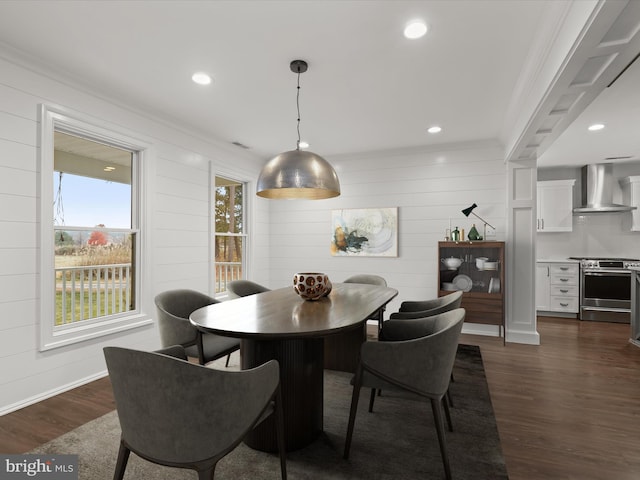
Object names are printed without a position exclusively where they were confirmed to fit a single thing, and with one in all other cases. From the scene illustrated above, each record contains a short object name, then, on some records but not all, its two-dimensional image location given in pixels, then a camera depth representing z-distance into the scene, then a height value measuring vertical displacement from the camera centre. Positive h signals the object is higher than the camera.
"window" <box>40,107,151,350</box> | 2.86 +0.09
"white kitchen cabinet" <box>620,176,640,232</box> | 5.72 +0.72
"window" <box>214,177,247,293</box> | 5.07 +0.11
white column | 4.44 -0.17
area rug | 1.87 -1.24
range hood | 5.88 +0.86
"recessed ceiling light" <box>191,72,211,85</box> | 2.95 +1.38
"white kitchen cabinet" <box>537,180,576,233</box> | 6.00 +0.60
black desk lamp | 4.64 +0.36
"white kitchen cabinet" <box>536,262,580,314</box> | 5.82 -0.78
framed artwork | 5.28 +0.13
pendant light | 2.41 +0.46
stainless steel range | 5.54 -0.76
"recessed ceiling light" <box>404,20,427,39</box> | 2.26 +1.39
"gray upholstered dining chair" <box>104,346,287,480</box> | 1.26 -0.62
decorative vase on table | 2.62 -0.34
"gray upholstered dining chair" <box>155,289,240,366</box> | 2.47 -0.73
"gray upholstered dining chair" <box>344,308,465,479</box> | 1.83 -0.67
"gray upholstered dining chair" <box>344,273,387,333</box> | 4.03 -0.46
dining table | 1.76 -0.61
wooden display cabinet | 4.38 -0.51
